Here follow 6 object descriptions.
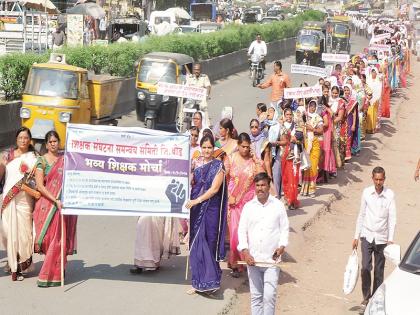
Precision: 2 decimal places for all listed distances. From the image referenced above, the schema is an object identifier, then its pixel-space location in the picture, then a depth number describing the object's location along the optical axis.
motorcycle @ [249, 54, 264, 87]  31.64
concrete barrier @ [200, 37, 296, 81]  32.26
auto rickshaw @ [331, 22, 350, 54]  50.12
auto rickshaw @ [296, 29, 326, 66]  40.72
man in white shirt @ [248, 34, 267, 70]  31.61
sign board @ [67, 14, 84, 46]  30.44
